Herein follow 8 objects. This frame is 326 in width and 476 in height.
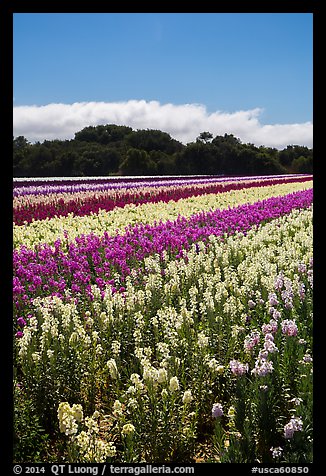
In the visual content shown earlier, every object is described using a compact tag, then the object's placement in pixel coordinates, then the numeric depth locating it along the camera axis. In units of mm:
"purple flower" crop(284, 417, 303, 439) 3062
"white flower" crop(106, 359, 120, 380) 3820
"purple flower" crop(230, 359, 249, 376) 3617
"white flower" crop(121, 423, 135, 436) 2999
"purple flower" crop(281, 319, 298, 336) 4035
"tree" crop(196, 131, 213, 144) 59750
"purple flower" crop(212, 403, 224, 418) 3215
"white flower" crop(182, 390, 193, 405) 3392
